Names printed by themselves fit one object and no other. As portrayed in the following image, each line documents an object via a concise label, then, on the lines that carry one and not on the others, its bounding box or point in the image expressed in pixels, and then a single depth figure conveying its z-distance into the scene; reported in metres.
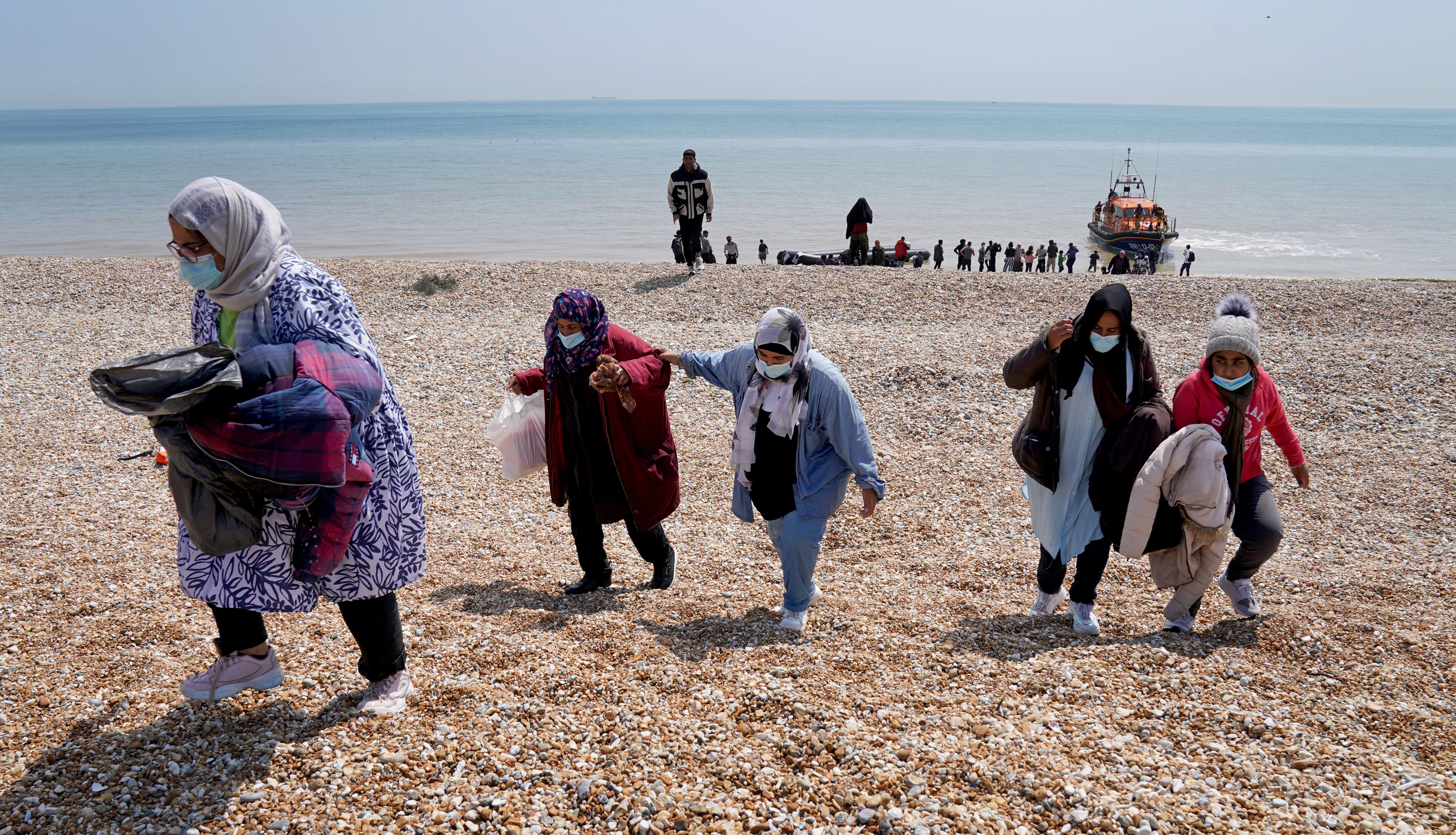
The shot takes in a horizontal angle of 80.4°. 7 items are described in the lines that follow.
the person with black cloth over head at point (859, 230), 15.83
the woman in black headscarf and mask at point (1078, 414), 3.67
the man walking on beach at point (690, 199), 12.59
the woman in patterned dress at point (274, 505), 2.40
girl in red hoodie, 3.62
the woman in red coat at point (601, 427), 3.92
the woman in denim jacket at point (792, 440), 3.66
